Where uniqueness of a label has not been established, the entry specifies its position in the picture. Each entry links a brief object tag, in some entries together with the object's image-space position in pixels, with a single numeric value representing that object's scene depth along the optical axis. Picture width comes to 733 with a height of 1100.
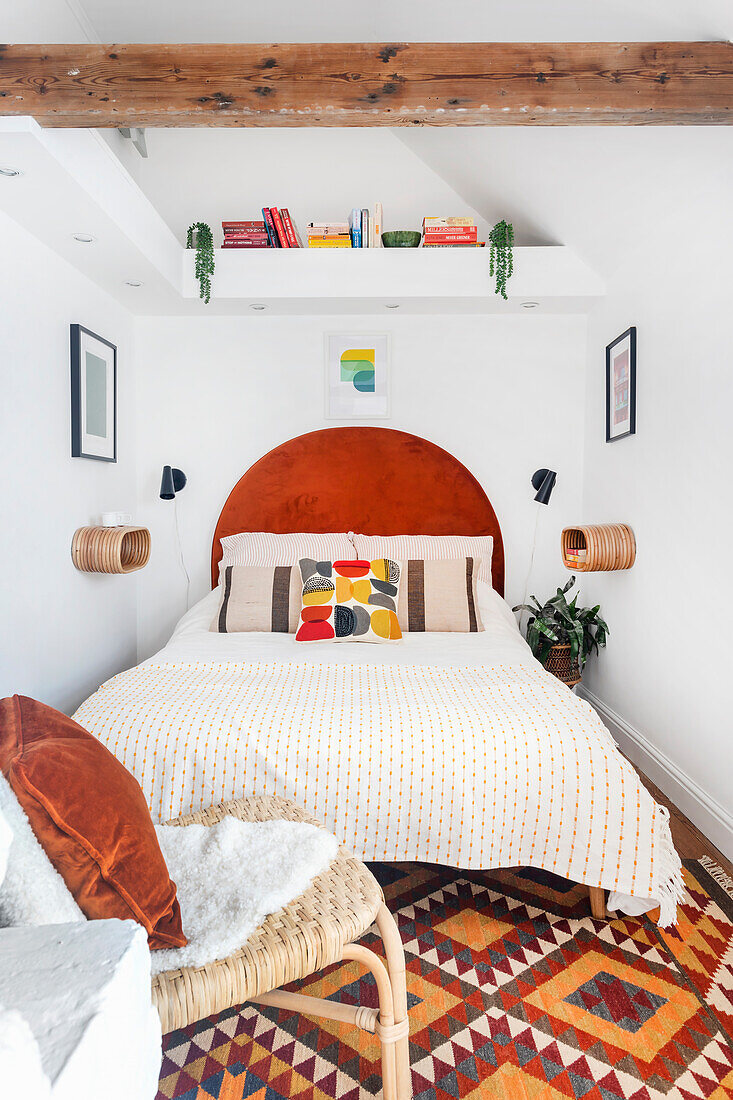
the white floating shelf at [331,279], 3.01
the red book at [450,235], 3.37
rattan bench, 1.12
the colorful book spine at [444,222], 3.38
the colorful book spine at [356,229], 3.38
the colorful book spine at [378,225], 3.38
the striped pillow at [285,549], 3.40
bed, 1.76
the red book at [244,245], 3.40
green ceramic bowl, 3.36
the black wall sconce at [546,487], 3.59
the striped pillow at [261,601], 3.05
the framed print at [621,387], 2.97
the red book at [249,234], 3.39
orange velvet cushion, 1.01
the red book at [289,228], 3.38
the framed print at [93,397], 2.91
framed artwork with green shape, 3.76
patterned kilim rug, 1.36
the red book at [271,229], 3.38
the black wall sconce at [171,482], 3.62
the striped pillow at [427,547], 3.44
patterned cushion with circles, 2.81
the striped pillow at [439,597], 3.04
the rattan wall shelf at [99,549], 2.94
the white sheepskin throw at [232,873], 1.20
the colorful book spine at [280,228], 3.37
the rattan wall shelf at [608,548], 3.01
